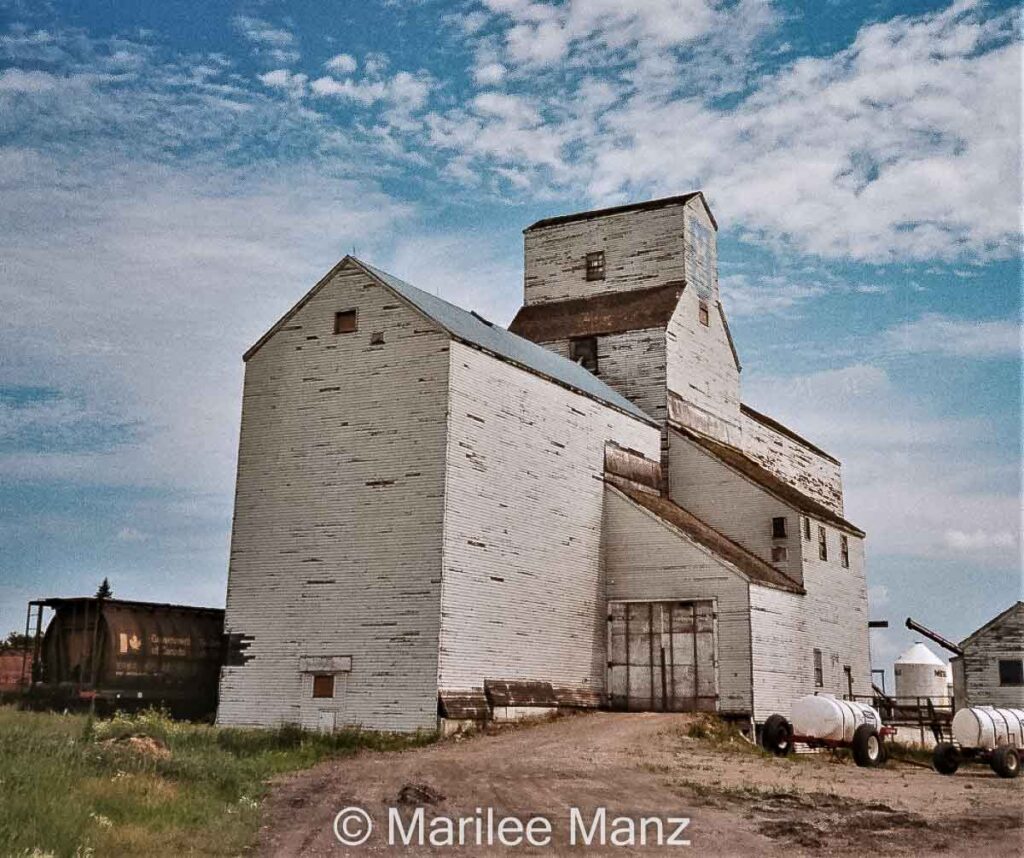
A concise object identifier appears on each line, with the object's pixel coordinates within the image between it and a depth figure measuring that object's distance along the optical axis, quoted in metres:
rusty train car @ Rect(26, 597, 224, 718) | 27.12
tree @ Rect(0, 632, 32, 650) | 41.40
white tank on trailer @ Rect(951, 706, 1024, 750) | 27.19
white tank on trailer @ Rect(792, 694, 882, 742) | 26.86
